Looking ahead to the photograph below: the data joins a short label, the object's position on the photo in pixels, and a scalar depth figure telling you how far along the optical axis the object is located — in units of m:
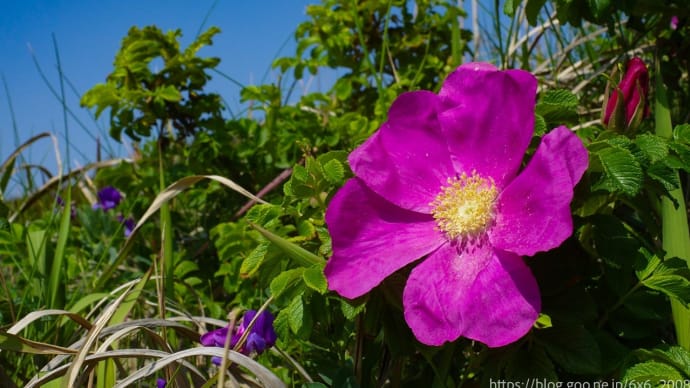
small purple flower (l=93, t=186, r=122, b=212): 0.64
